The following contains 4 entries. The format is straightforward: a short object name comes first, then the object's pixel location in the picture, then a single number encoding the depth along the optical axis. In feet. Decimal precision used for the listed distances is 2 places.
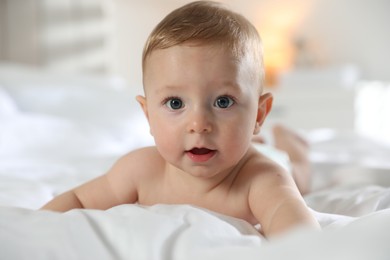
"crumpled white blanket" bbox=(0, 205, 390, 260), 1.81
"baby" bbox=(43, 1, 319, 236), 2.52
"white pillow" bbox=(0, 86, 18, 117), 6.30
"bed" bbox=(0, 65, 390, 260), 1.53
